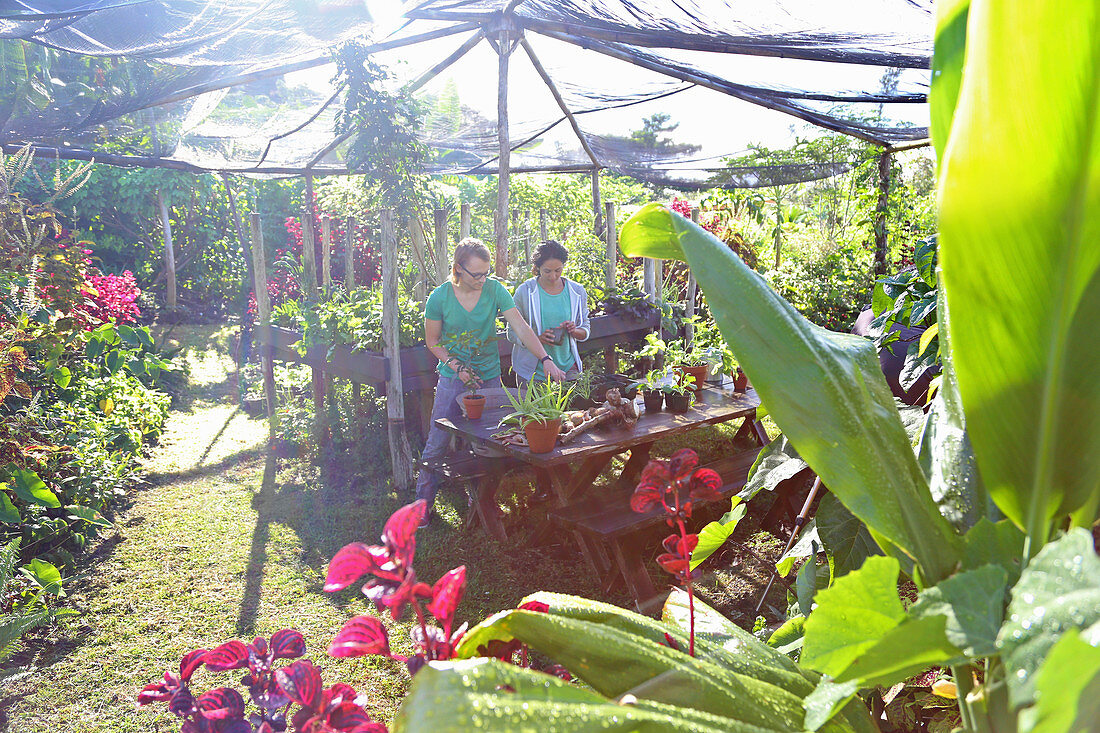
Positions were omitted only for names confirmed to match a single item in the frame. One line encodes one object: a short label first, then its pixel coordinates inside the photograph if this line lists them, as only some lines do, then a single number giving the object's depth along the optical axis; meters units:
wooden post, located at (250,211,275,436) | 6.22
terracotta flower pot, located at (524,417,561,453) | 3.28
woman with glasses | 4.03
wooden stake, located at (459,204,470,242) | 5.42
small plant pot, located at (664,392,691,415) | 3.96
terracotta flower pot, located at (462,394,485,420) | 3.85
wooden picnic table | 3.28
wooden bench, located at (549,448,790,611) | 3.05
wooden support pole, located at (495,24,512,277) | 4.73
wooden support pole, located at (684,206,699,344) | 6.80
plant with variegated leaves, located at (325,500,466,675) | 0.55
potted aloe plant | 3.28
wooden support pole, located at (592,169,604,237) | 8.59
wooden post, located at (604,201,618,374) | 6.00
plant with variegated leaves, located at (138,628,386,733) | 0.63
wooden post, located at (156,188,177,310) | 9.70
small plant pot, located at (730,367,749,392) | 4.36
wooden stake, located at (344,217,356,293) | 6.96
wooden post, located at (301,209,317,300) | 6.36
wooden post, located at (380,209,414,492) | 4.36
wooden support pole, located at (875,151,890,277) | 6.82
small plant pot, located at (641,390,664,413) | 4.02
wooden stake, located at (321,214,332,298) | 6.64
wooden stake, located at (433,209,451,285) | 4.78
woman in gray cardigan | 4.34
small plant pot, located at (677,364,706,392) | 4.34
